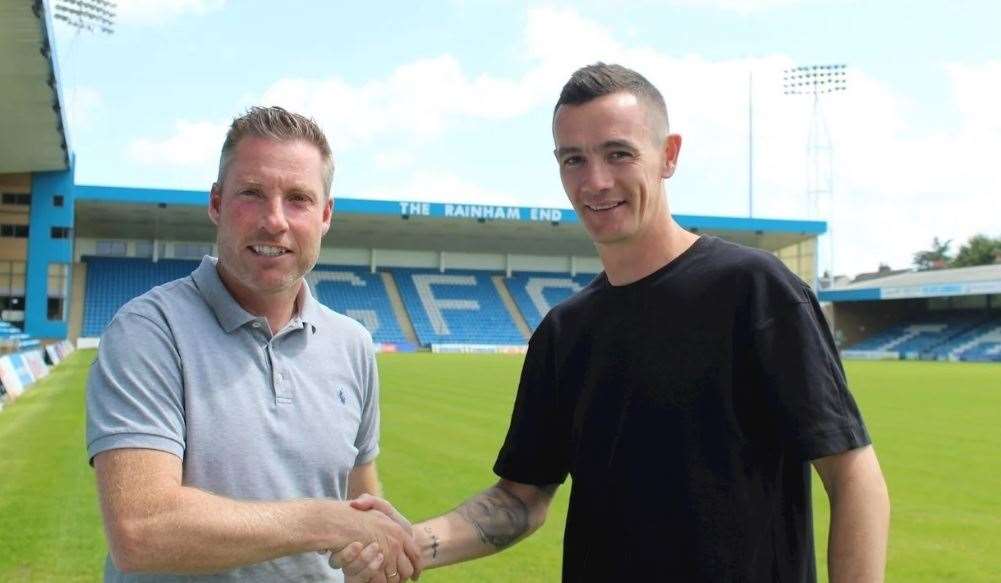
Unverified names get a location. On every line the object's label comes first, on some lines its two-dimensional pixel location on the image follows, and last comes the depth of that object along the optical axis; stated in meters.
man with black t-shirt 2.09
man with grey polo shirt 1.96
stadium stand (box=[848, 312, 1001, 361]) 45.34
